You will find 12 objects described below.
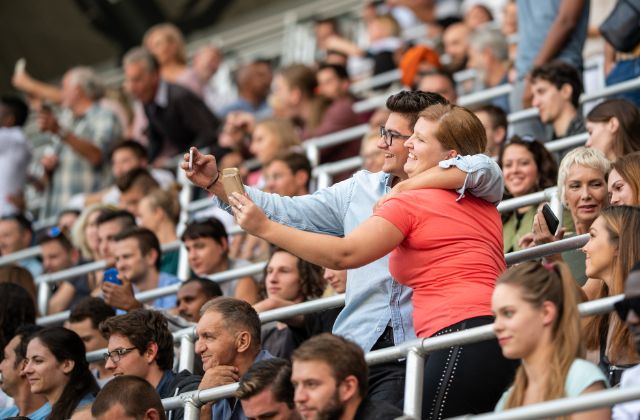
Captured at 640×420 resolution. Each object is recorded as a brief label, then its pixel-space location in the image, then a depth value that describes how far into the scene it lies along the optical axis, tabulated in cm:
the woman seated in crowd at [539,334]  862
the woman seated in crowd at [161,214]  1853
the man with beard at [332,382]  909
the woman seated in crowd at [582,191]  1249
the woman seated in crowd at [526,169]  1440
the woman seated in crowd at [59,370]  1304
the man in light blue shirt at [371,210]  1011
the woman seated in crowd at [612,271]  1004
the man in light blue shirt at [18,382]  1363
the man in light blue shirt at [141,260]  1622
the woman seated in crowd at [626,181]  1153
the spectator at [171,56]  2428
